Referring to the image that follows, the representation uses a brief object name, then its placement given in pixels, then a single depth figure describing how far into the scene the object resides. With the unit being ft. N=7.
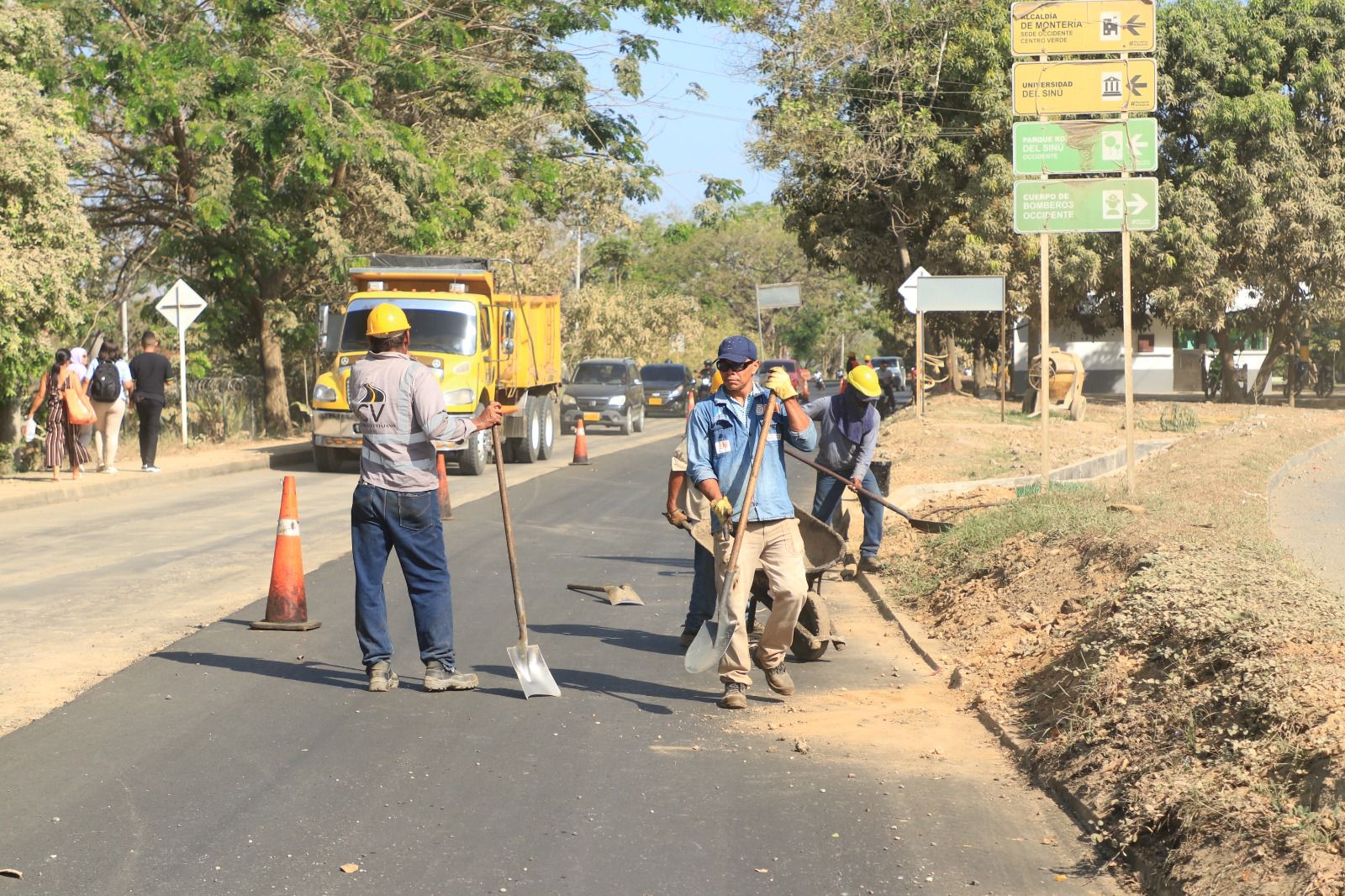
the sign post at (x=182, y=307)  80.59
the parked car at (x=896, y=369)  182.91
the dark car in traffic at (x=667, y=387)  150.00
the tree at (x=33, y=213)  63.10
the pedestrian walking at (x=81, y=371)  65.16
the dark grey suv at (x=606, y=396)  115.65
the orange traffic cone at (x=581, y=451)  80.53
